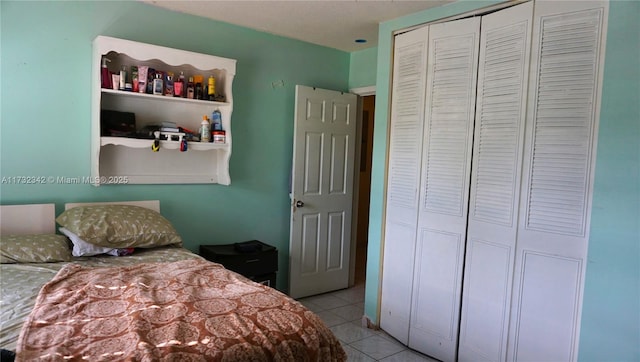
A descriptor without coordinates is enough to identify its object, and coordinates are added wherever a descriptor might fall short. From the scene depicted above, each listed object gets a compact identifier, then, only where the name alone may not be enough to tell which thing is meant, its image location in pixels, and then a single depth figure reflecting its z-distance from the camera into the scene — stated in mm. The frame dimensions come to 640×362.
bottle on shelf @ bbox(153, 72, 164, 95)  2916
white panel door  3879
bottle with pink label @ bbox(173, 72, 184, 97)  3043
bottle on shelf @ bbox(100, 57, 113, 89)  2742
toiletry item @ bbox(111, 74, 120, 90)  2789
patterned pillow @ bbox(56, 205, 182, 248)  2500
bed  1381
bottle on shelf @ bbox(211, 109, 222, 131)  3332
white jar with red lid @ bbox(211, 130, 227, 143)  3264
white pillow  2451
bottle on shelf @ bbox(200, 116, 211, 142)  3227
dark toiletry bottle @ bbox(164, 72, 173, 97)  3006
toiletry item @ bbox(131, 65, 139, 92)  2863
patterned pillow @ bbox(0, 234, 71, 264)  2250
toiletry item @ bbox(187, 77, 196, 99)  3125
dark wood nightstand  3263
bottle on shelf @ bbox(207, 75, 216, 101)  3232
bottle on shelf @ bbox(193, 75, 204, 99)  3184
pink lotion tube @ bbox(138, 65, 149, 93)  2865
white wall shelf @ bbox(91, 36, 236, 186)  2781
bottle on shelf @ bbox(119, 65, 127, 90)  2799
